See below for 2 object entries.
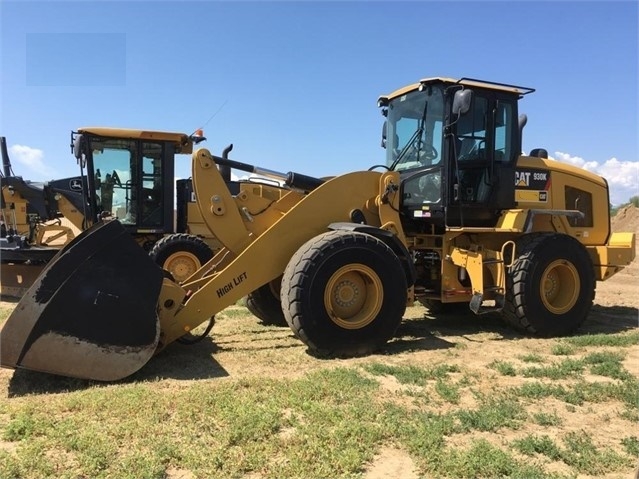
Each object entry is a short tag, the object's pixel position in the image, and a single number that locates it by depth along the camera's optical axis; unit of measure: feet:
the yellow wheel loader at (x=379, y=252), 15.31
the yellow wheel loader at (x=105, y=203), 30.76
